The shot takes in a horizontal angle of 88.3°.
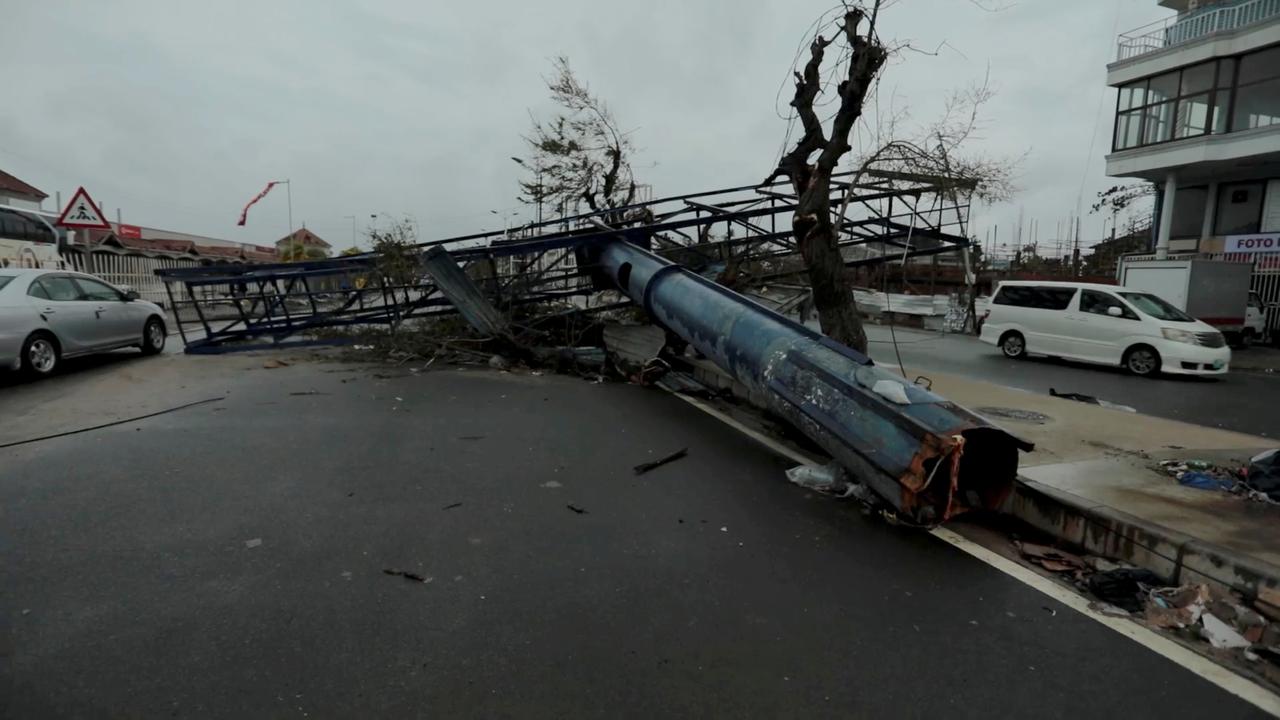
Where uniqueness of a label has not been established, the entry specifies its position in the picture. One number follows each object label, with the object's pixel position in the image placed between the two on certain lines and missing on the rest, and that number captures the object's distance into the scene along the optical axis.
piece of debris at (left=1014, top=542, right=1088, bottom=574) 4.08
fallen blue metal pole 4.32
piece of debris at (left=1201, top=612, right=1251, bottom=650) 3.21
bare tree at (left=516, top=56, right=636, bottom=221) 17.19
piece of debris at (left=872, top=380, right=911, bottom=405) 4.69
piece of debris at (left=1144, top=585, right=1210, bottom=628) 3.42
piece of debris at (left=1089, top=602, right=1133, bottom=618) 3.49
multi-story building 21.34
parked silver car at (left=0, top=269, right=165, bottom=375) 8.97
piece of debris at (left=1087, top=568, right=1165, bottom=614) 3.61
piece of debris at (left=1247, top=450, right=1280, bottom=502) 4.80
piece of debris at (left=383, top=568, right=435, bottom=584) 3.65
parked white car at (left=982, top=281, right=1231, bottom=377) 12.14
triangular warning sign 14.19
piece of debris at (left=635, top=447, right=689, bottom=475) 5.77
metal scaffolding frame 11.75
